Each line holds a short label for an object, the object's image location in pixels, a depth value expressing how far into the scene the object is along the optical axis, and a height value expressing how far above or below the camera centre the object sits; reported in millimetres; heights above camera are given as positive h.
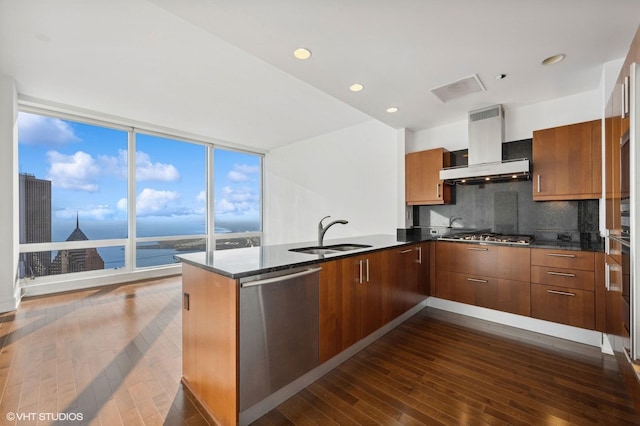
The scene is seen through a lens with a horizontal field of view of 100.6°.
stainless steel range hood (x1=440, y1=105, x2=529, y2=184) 2984 +733
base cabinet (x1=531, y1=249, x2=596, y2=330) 2305 -684
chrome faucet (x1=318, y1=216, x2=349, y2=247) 2553 -182
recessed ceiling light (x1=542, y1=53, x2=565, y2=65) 2152 +1265
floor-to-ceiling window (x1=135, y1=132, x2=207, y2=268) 4859 +329
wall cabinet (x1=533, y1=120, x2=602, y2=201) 2496 +492
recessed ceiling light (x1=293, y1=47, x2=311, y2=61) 2049 +1265
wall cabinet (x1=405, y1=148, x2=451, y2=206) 3516 +484
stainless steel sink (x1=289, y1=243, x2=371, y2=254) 2418 -333
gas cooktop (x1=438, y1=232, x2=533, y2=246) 2743 -287
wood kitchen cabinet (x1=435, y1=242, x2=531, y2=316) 2648 -686
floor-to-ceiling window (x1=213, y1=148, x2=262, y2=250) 5902 +381
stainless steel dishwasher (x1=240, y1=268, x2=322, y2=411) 1401 -681
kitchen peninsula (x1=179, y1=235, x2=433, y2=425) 1391 -666
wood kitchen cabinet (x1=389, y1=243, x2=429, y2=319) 2626 -692
